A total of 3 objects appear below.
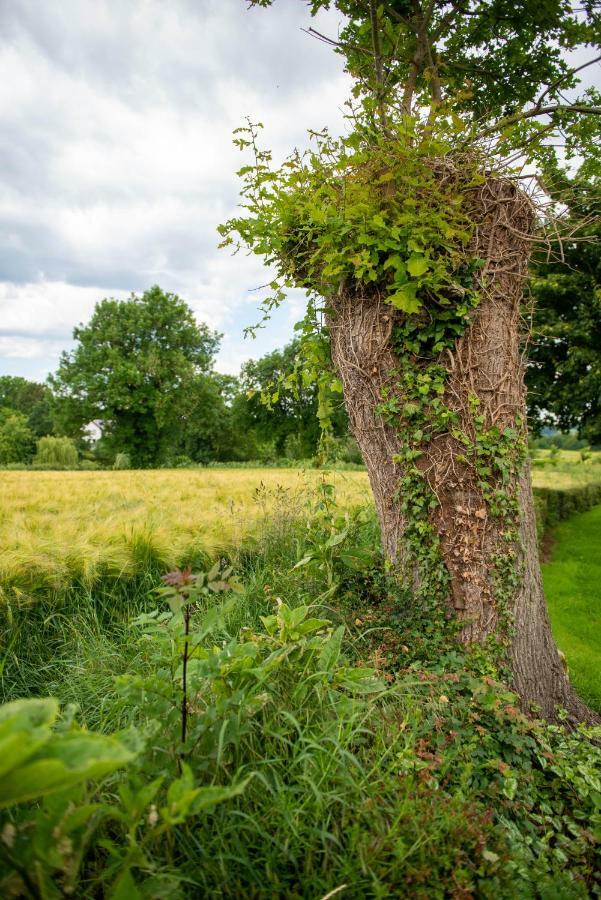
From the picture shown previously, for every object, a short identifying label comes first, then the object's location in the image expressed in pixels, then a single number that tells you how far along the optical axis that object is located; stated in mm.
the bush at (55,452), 31577
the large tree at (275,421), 30875
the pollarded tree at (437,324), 2734
